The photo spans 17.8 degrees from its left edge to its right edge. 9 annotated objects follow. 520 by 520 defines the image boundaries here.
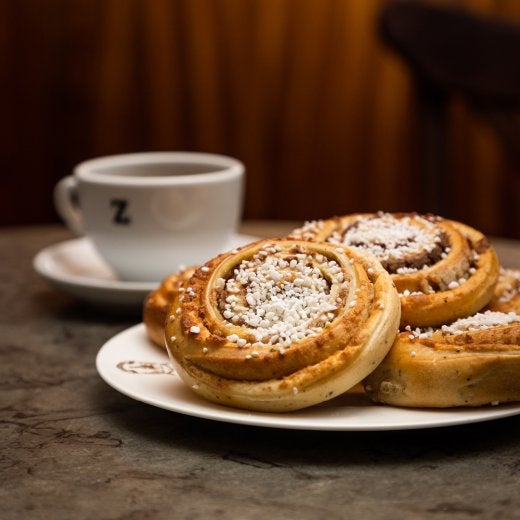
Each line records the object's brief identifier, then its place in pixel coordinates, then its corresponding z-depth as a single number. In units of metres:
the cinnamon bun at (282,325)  0.64
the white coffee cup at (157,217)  0.87
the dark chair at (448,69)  1.31
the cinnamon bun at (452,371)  0.64
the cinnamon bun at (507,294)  0.70
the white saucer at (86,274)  0.82
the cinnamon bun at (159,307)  0.73
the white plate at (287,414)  0.63
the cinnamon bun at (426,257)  0.68
